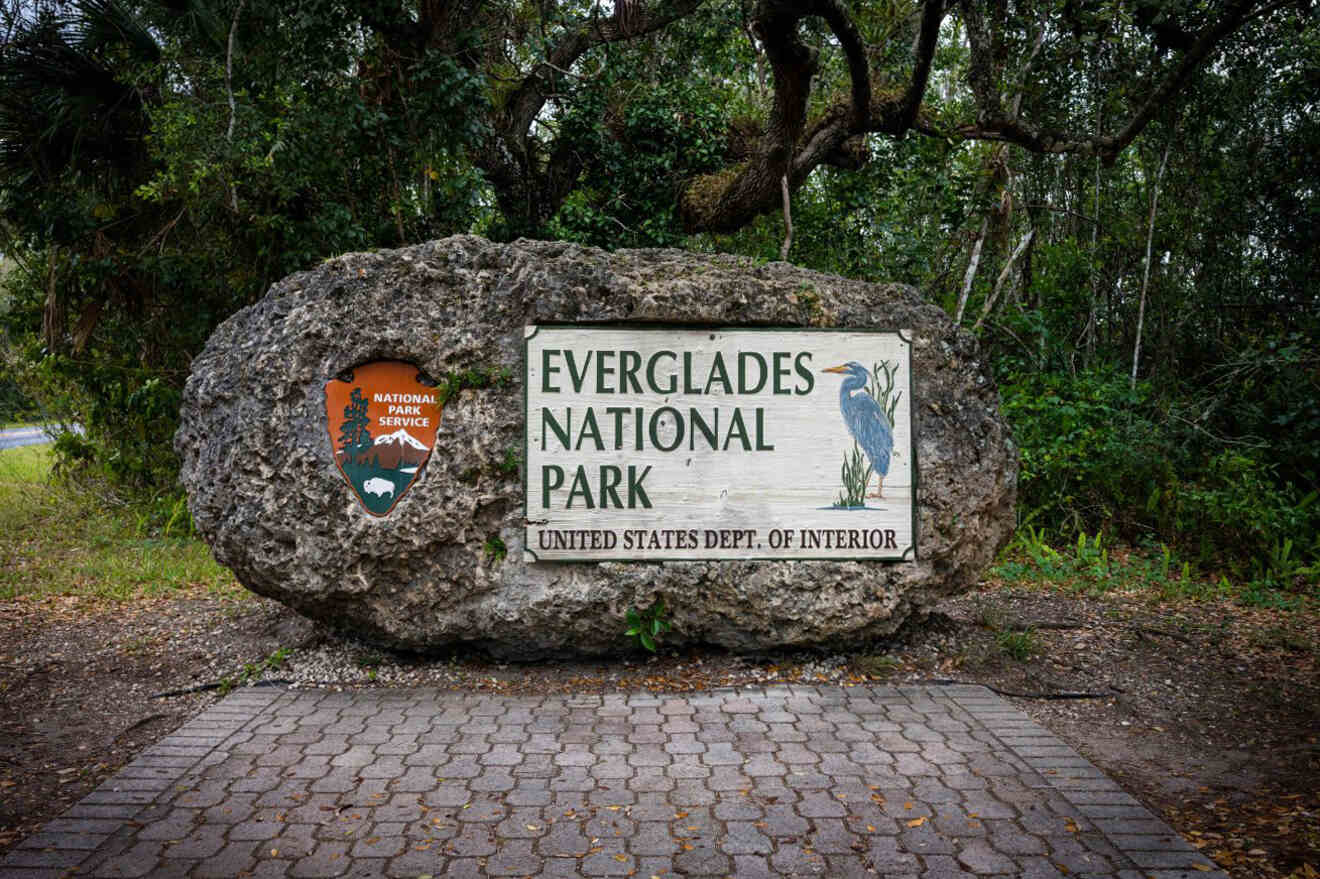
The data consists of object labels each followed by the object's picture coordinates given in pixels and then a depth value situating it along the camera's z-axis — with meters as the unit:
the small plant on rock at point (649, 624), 4.60
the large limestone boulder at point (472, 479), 4.52
